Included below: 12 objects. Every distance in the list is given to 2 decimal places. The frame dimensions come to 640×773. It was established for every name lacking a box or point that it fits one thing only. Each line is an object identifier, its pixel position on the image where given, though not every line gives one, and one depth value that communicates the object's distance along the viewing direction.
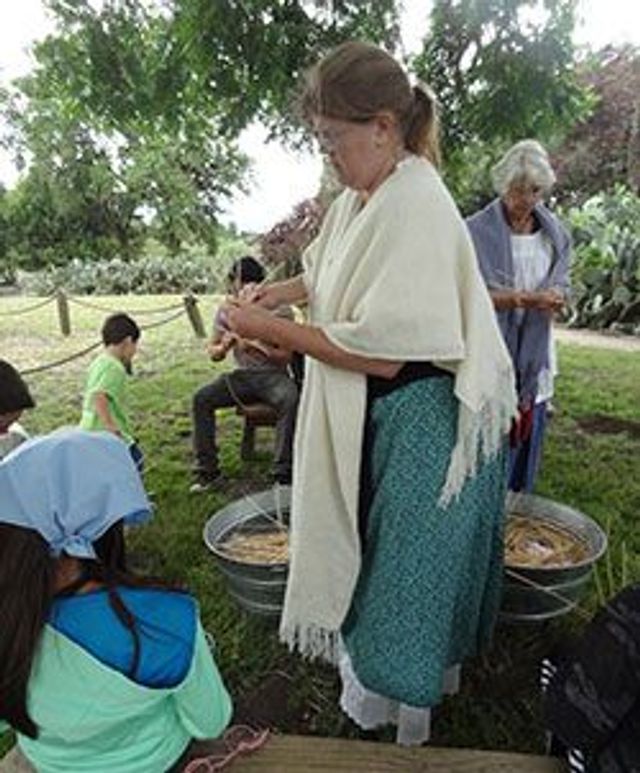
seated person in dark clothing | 3.97
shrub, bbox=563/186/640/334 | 9.37
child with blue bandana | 1.13
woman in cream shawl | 1.45
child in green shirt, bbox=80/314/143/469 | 3.41
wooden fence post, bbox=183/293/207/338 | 8.94
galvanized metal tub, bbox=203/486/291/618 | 2.13
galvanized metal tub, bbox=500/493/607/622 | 2.05
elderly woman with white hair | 2.74
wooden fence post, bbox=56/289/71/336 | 9.41
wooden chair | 4.09
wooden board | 1.45
